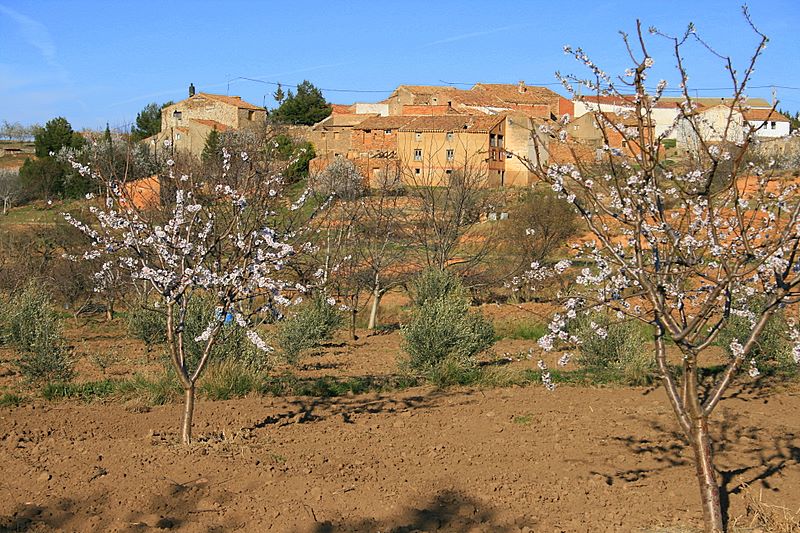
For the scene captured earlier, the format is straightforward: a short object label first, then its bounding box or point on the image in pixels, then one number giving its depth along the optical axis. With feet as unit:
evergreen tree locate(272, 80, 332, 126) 228.96
